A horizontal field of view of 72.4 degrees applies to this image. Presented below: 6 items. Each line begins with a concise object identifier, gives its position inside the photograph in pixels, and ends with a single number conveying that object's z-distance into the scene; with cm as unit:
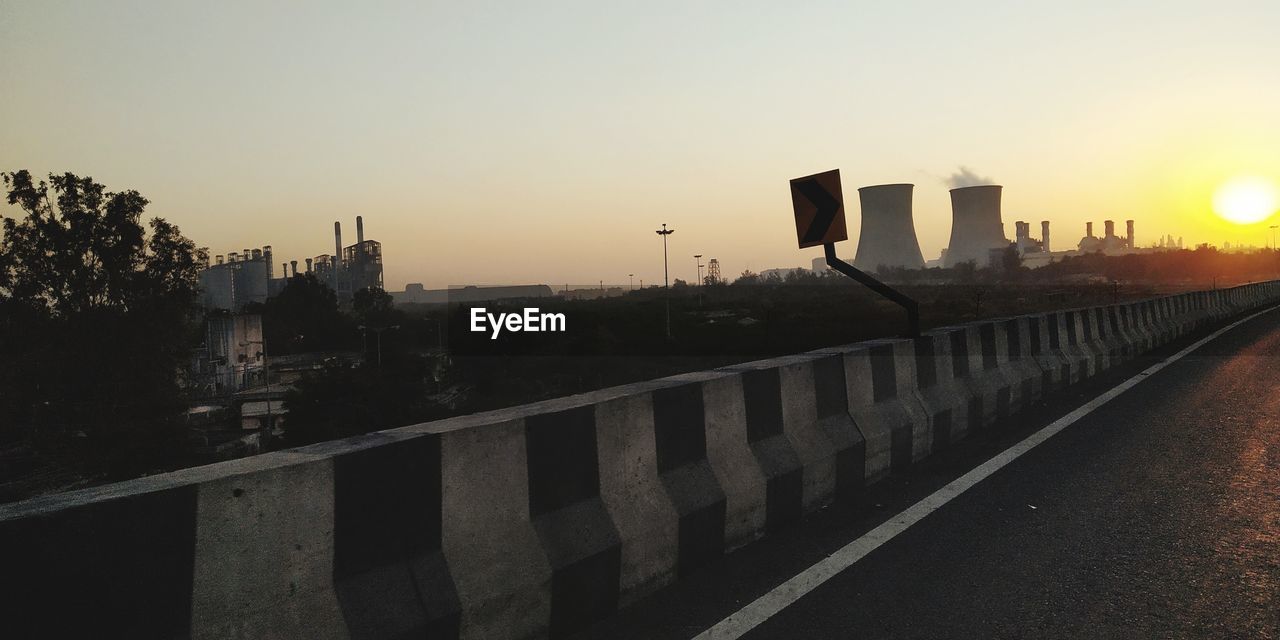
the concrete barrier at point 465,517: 203
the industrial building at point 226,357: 9181
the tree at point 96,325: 6250
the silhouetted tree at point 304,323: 13300
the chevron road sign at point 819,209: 682
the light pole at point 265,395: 7342
